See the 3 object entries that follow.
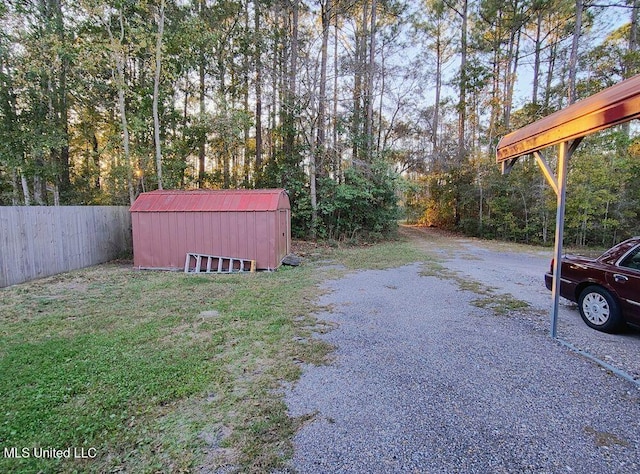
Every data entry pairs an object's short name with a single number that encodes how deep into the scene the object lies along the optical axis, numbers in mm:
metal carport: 2504
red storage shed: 7934
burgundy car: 3520
